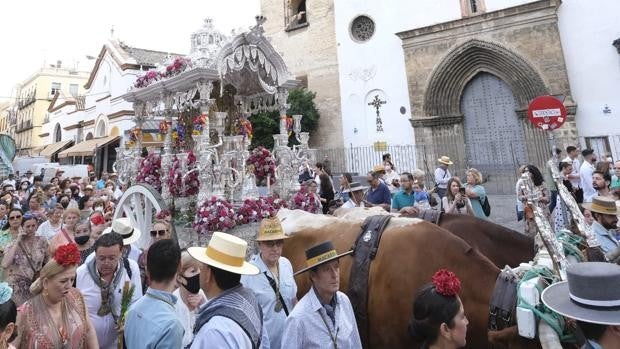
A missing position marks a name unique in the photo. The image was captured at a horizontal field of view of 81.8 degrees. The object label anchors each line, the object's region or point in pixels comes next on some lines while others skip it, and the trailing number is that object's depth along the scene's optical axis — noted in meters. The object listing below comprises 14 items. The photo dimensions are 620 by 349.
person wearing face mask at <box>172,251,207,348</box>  2.63
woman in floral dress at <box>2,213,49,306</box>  3.84
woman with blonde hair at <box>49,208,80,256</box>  4.53
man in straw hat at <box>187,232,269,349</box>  1.72
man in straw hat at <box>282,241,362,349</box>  2.11
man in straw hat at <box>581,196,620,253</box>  3.26
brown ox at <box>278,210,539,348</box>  2.62
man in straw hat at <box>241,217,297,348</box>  2.77
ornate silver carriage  6.00
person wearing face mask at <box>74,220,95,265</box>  3.96
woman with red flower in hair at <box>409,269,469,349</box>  1.68
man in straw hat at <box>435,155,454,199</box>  7.80
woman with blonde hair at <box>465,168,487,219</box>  5.79
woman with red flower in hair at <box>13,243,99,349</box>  2.14
